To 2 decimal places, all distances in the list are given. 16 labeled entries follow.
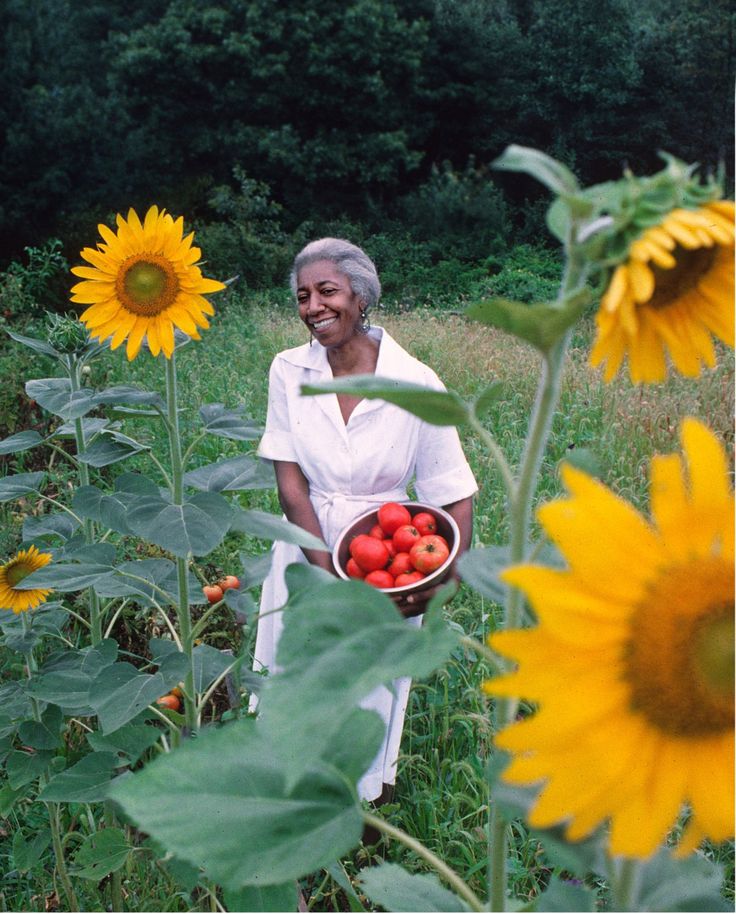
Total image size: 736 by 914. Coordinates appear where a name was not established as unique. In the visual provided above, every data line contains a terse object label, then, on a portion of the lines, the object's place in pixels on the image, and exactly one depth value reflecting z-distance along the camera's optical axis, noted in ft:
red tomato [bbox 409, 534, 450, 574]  5.26
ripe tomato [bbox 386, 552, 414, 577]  5.35
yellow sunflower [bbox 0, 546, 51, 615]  4.56
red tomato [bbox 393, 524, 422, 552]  5.45
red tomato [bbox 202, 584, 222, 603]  6.62
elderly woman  6.50
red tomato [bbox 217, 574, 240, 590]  6.46
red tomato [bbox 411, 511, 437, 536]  5.72
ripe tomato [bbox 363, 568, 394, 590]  5.21
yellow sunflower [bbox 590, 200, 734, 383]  1.38
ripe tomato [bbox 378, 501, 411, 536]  5.67
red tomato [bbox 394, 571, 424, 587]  5.24
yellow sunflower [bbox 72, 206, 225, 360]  3.98
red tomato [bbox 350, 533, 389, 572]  5.37
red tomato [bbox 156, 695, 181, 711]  5.89
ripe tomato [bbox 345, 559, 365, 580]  5.39
